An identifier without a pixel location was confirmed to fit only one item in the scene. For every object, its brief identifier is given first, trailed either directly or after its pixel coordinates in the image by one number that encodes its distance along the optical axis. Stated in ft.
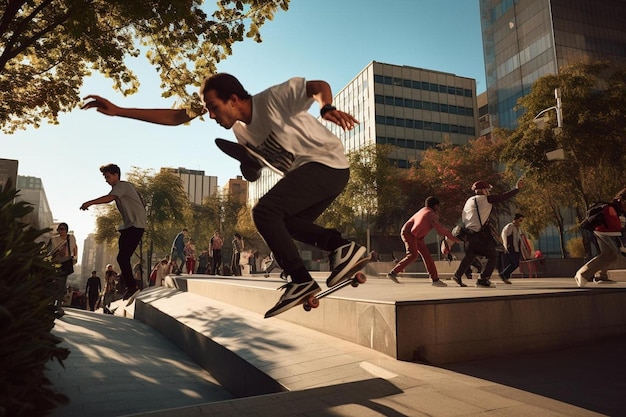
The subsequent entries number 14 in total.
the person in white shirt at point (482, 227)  23.70
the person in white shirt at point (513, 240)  32.68
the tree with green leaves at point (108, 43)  27.04
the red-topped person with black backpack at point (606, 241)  23.95
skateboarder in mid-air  9.75
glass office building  153.28
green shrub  6.40
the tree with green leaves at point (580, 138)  65.10
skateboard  10.39
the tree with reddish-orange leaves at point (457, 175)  112.06
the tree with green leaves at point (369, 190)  123.54
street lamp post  51.47
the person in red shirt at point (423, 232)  26.86
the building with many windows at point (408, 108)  186.91
